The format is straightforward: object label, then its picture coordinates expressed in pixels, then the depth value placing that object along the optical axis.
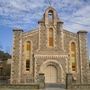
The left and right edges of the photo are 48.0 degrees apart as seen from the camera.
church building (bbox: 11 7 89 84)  12.51
